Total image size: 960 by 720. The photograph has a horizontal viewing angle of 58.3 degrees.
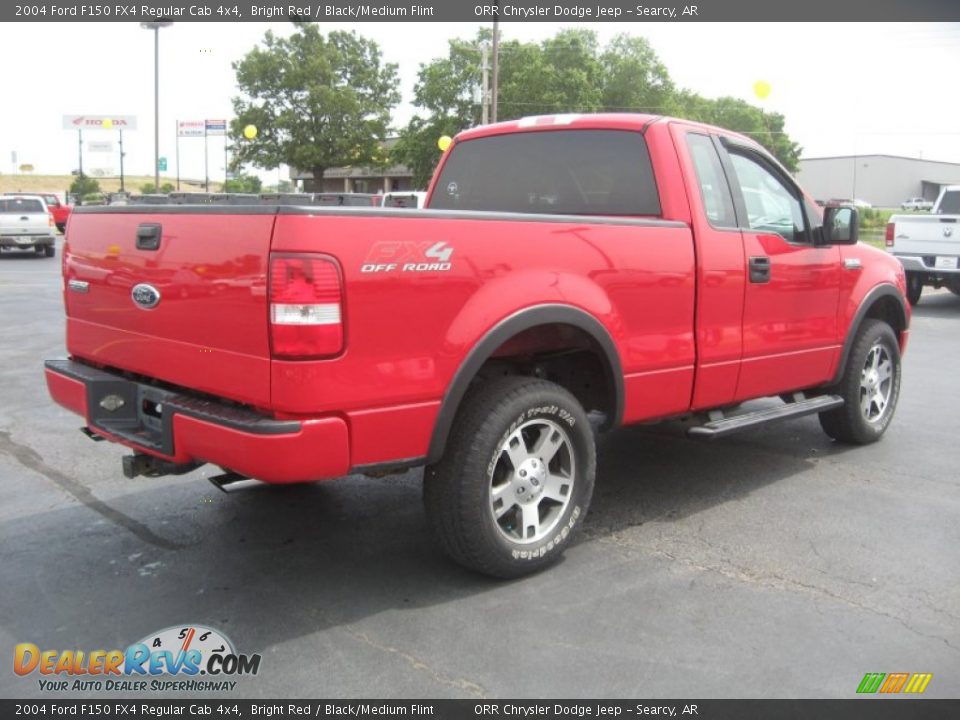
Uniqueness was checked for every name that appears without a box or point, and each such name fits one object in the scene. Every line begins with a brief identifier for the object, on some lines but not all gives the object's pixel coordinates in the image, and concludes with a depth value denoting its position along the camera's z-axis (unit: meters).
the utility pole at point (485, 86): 32.33
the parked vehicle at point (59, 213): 37.48
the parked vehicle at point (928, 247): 13.36
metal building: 101.06
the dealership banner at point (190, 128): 64.28
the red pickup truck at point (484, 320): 2.95
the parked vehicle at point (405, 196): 15.59
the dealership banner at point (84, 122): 83.62
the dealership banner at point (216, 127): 56.44
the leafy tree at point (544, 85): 49.19
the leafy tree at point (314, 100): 58.09
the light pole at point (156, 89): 31.84
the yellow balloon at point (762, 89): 21.14
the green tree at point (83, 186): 83.53
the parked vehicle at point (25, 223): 24.69
